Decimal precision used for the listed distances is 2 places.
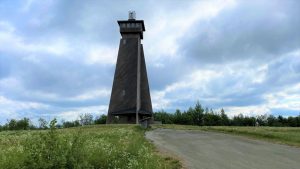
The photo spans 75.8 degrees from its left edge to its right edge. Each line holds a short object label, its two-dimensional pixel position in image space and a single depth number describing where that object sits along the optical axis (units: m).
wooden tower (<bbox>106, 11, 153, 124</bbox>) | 31.13
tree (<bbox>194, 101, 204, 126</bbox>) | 45.92
